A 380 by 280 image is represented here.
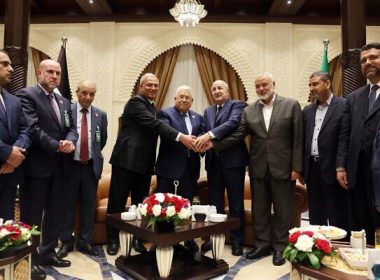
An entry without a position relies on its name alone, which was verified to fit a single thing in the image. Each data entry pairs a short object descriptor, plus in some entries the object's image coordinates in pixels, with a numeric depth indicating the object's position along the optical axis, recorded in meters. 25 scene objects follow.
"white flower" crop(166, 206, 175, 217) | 2.27
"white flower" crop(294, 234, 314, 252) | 1.59
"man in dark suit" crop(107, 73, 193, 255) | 3.16
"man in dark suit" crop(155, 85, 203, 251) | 3.19
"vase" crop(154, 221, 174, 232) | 2.36
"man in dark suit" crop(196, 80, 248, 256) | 3.21
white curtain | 6.43
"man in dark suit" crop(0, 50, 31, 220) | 2.26
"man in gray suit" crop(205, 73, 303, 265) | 2.99
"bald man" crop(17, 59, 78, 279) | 2.60
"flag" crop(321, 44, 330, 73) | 5.57
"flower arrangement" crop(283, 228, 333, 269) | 1.57
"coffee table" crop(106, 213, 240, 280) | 2.29
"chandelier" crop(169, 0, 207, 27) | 4.72
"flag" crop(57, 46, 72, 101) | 5.29
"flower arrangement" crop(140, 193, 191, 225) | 2.29
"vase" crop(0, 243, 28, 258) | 1.65
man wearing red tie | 3.13
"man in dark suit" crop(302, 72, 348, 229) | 2.78
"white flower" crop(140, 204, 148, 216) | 2.35
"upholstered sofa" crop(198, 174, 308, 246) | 3.42
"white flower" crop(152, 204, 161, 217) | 2.28
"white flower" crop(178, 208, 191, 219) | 2.31
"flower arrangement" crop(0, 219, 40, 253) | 1.66
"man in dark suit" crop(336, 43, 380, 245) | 2.43
